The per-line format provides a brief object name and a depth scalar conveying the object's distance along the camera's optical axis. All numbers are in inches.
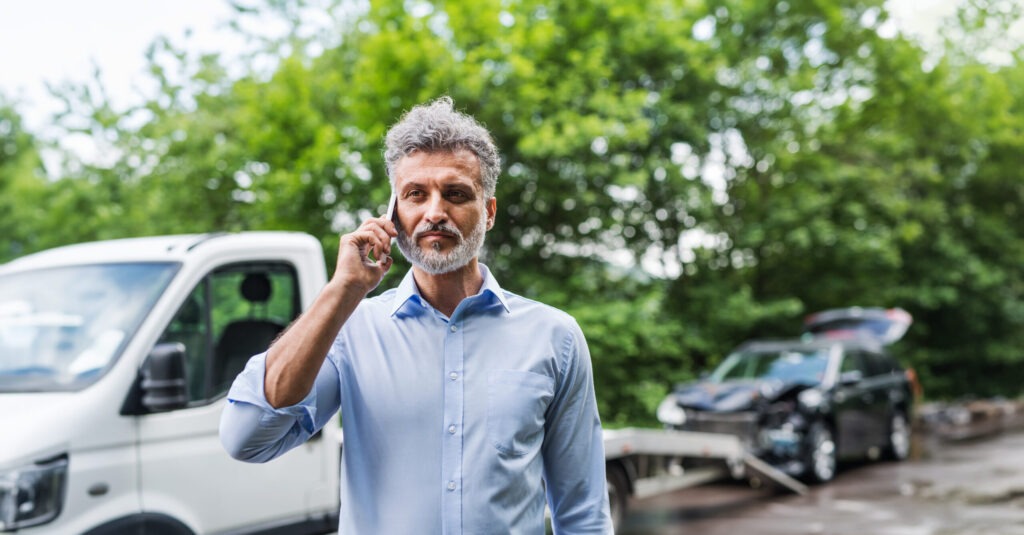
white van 155.9
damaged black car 435.5
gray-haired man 77.0
